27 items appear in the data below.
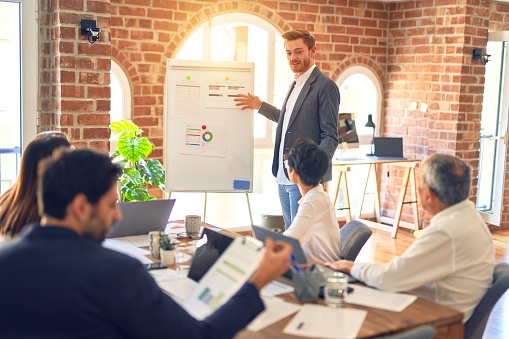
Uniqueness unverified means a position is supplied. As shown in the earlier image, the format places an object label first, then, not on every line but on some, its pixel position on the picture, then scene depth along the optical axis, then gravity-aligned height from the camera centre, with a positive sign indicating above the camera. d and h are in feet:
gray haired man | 8.04 -1.73
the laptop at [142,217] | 10.62 -1.87
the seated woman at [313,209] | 10.20 -1.57
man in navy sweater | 5.33 -1.42
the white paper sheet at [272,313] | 6.89 -2.23
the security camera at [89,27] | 14.80 +1.59
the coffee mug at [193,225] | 10.93 -1.99
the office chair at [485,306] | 8.29 -2.41
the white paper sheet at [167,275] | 8.56 -2.25
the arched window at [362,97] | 24.29 +0.41
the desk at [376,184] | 21.86 -2.58
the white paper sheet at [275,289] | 7.91 -2.22
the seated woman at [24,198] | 8.10 -1.24
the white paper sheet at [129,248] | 9.57 -2.21
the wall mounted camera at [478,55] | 22.21 +1.89
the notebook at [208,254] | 8.41 -1.92
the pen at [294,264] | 7.80 -1.88
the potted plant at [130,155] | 15.48 -1.27
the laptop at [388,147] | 23.15 -1.32
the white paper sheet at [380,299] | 7.55 -2.20
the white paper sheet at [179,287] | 7.83 -2.26
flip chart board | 16.01 -0.60
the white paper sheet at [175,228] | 11.42 -2.20
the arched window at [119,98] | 18.86 +0.06
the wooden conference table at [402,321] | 6.72 -2.24
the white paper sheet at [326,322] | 6.68 -2.24
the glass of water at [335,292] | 7.54 -2.09
